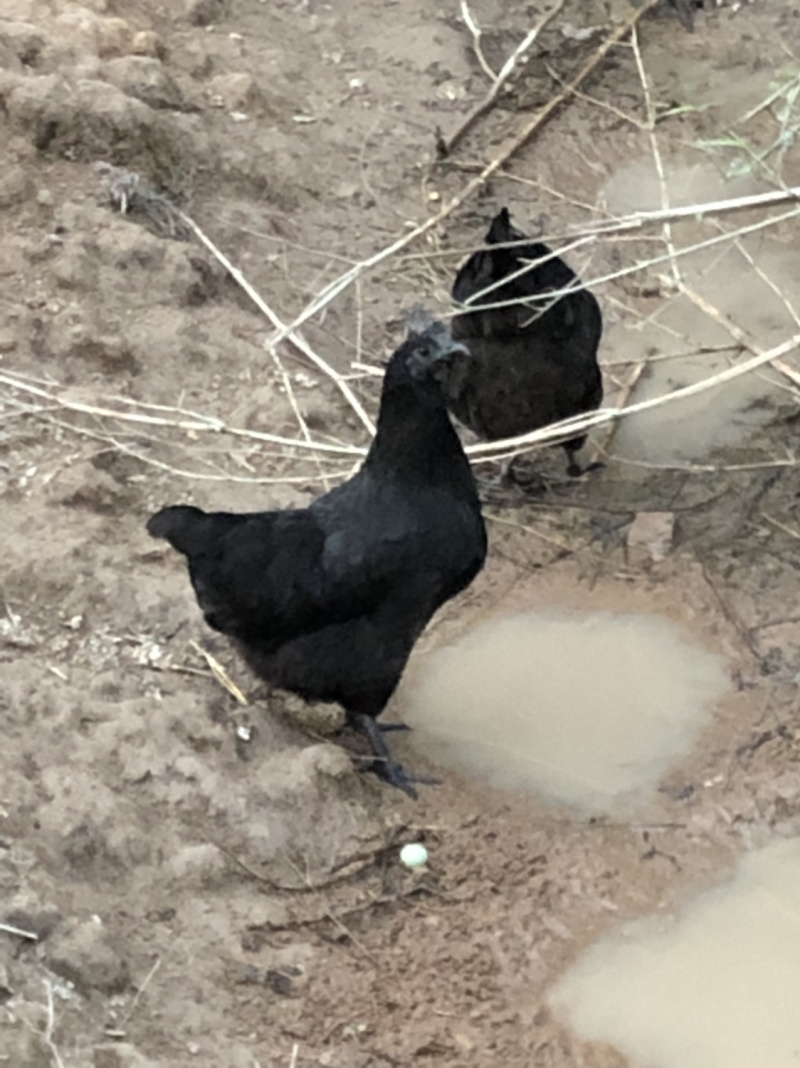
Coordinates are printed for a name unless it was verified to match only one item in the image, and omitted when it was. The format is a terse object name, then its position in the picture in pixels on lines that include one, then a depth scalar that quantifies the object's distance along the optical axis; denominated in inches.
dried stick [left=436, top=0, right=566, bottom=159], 230.8
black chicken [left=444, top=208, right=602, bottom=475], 157.8
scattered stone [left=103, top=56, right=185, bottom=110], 203.8
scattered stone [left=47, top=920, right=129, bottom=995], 95.4
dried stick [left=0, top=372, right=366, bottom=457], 143.6
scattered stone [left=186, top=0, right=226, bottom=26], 241.4
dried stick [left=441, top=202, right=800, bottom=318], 102.8
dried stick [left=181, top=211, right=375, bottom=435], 169.5
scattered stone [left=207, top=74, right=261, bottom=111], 222.8
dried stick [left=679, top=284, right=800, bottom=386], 148.4
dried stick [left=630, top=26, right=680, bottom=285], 138.2
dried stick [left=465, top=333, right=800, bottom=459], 117.0
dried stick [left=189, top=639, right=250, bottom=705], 134.7
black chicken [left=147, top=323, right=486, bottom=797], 123.9
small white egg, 122.5
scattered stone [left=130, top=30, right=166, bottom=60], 216.1
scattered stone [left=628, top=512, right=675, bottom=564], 160.2
